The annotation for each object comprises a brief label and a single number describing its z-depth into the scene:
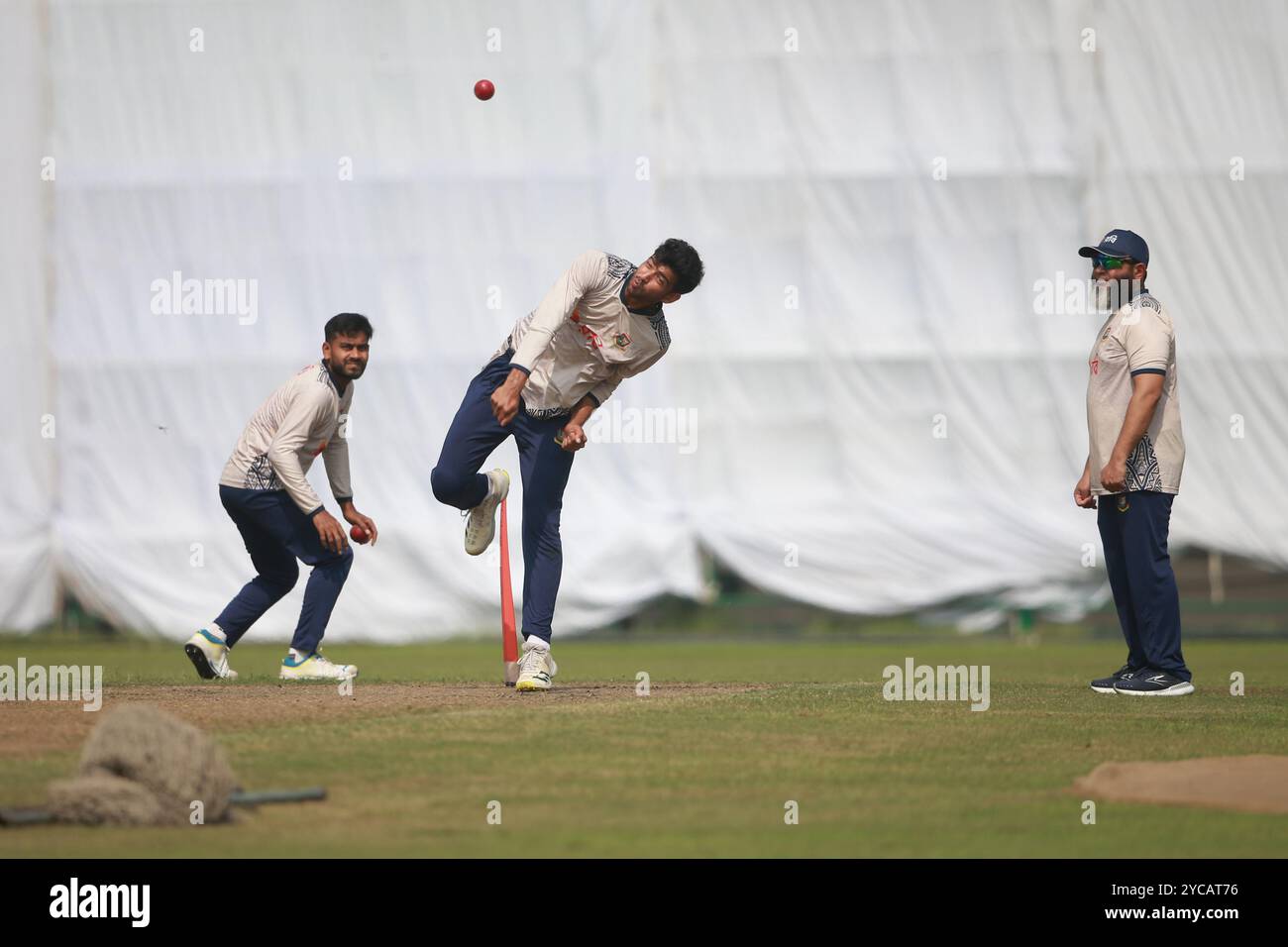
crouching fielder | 16.58
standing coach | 15.34
